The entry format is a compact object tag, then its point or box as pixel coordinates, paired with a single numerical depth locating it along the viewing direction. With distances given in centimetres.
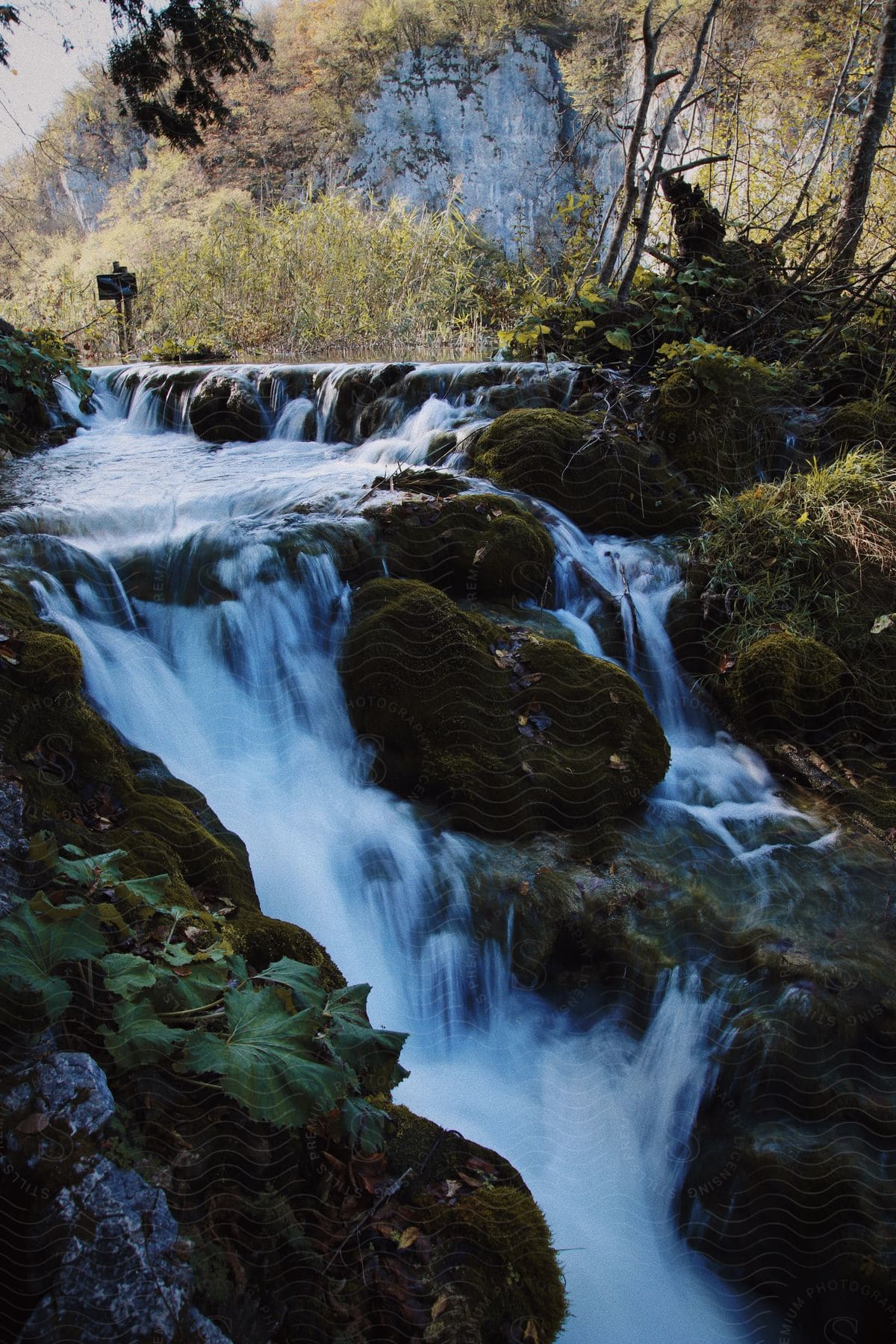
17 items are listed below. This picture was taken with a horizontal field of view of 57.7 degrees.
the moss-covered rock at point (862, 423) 559
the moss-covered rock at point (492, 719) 343
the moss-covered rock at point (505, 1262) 177
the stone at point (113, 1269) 125
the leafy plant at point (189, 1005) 154
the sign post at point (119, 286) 1235
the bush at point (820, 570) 440
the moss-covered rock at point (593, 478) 542
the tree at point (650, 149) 655
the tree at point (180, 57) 543
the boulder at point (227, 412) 784
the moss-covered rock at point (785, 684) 410
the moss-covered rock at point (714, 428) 575
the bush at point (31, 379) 650
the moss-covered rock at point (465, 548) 438
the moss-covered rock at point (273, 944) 229
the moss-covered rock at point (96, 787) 236
